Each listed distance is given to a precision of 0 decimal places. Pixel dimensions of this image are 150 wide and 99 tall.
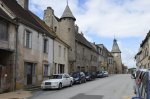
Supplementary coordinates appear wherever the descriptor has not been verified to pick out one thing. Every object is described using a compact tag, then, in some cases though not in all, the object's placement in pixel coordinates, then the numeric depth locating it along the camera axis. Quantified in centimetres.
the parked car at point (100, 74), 2645
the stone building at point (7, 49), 1060
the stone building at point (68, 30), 2061
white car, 1187
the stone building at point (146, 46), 2079
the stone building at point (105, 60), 3811
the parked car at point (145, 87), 298
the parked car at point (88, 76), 1973
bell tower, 5442
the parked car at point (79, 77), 1608
